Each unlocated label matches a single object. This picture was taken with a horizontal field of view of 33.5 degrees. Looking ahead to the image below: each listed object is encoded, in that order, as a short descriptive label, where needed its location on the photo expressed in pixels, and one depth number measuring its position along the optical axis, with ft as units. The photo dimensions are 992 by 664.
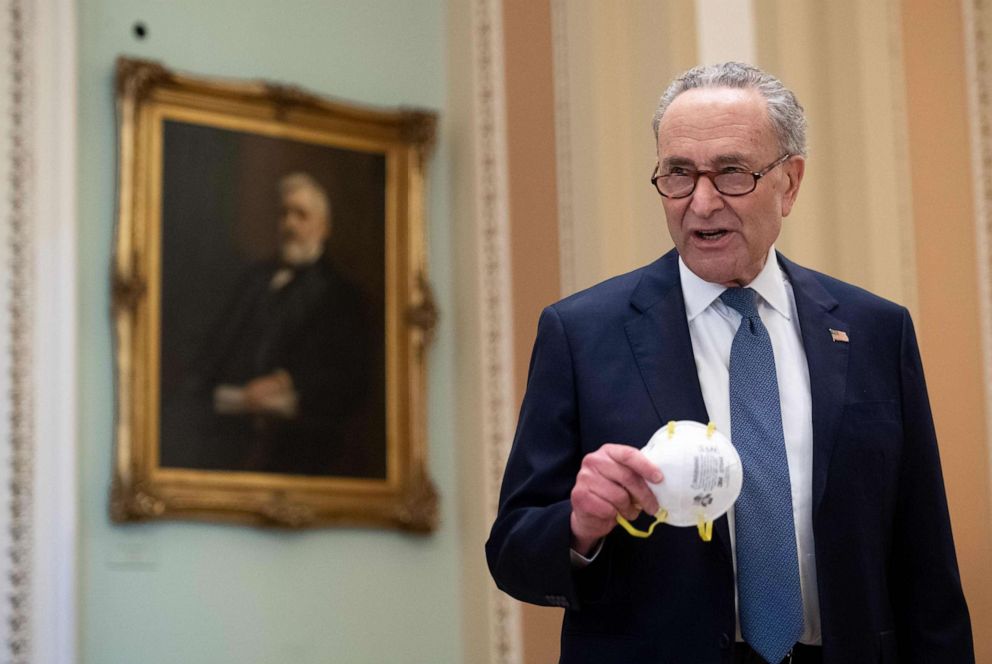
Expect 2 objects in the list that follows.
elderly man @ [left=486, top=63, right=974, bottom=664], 10.83
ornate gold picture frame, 28.40
